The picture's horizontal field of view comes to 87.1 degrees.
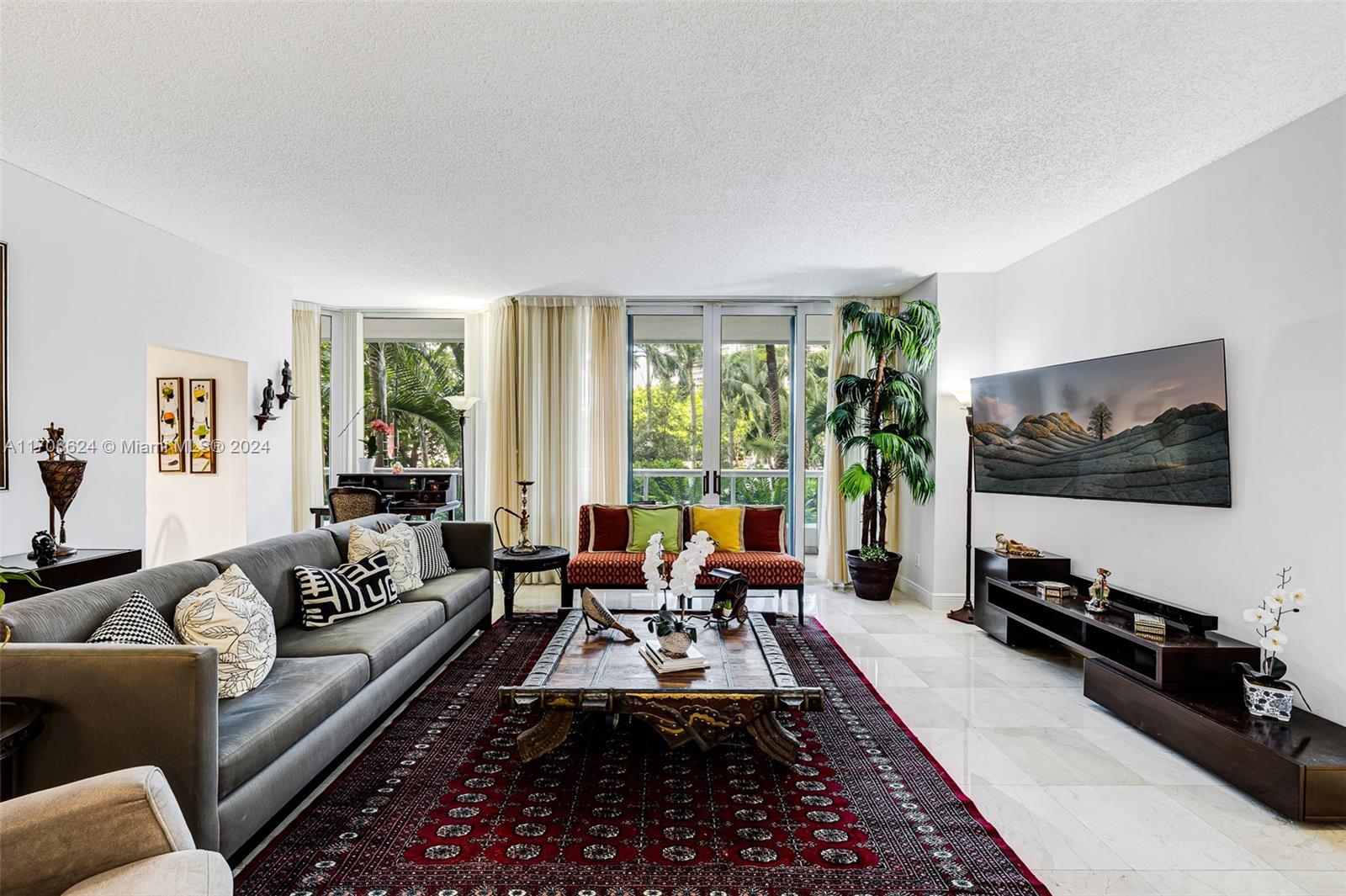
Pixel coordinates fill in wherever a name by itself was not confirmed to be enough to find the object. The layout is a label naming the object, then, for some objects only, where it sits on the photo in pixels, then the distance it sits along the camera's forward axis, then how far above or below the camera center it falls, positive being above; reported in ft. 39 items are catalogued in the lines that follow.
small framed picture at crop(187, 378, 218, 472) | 17.98 +0.77
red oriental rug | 6.69 -4.04
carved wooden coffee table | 8.51 -2.97
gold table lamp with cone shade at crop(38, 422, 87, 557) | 10.89 -0.33
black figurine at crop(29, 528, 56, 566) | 10.13 -1.35
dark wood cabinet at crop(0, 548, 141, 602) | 9.55 -1.66
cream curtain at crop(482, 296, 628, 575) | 20.88 +1.45
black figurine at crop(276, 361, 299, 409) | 18.81 +1.89
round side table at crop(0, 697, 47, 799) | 5.53 -2.17
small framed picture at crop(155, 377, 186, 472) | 17.98 +0.87
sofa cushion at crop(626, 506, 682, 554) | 17.69 -1.85
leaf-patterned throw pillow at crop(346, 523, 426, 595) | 13.04 -1.81
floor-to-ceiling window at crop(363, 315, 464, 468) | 22.77 +2.27
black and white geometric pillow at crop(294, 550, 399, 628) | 10.96 -2.22
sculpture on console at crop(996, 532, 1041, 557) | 14.80 -2.12
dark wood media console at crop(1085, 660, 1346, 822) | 7.59 -3.55
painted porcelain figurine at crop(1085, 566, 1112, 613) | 12.01 -2.52
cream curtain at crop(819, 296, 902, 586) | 20.72 -1.58
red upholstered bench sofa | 16.46 -2.62
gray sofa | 6.01 -2.54
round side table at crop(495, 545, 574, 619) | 16.16 -2.55
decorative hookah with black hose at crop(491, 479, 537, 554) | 17.07 -2.20
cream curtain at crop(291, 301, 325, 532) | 21.90 +1.21
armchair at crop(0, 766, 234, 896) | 4.12 -2.36
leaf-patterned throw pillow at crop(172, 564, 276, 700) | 7.80 -1.98
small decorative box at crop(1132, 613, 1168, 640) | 10.27 -2.62
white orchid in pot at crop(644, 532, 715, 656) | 9.41 -1.99
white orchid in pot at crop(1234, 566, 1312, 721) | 8.72 -2.81
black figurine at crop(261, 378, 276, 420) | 18.02 +1.44
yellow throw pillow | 17.84 -1.87
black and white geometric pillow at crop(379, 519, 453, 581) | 14.26 -1.99
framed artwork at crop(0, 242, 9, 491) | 10.99 +1.40
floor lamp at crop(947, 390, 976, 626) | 16.80 -3.04
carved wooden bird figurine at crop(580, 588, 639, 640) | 10.94 -2.50
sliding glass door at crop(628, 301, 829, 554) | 21.47 +1.57
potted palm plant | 17.80 +0.76
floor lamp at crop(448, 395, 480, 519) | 20.89 +0.97
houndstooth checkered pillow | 6.98 -1.74
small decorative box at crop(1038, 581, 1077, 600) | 12.94 -2.62
